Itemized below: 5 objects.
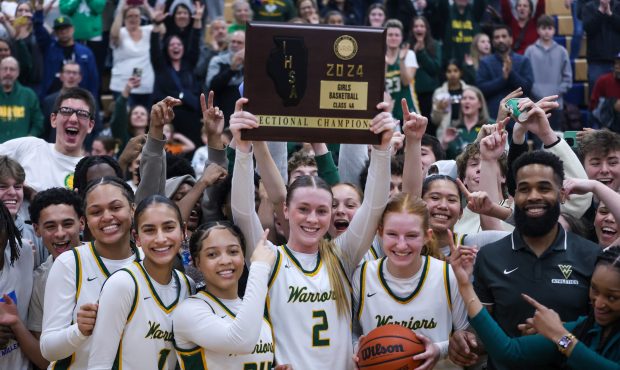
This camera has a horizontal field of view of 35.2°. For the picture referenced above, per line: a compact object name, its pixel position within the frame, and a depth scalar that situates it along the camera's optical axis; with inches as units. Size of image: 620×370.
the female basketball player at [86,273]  219.9
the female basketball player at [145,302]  215.9
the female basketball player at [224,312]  213.5
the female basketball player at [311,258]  226.7
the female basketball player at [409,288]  229.8
